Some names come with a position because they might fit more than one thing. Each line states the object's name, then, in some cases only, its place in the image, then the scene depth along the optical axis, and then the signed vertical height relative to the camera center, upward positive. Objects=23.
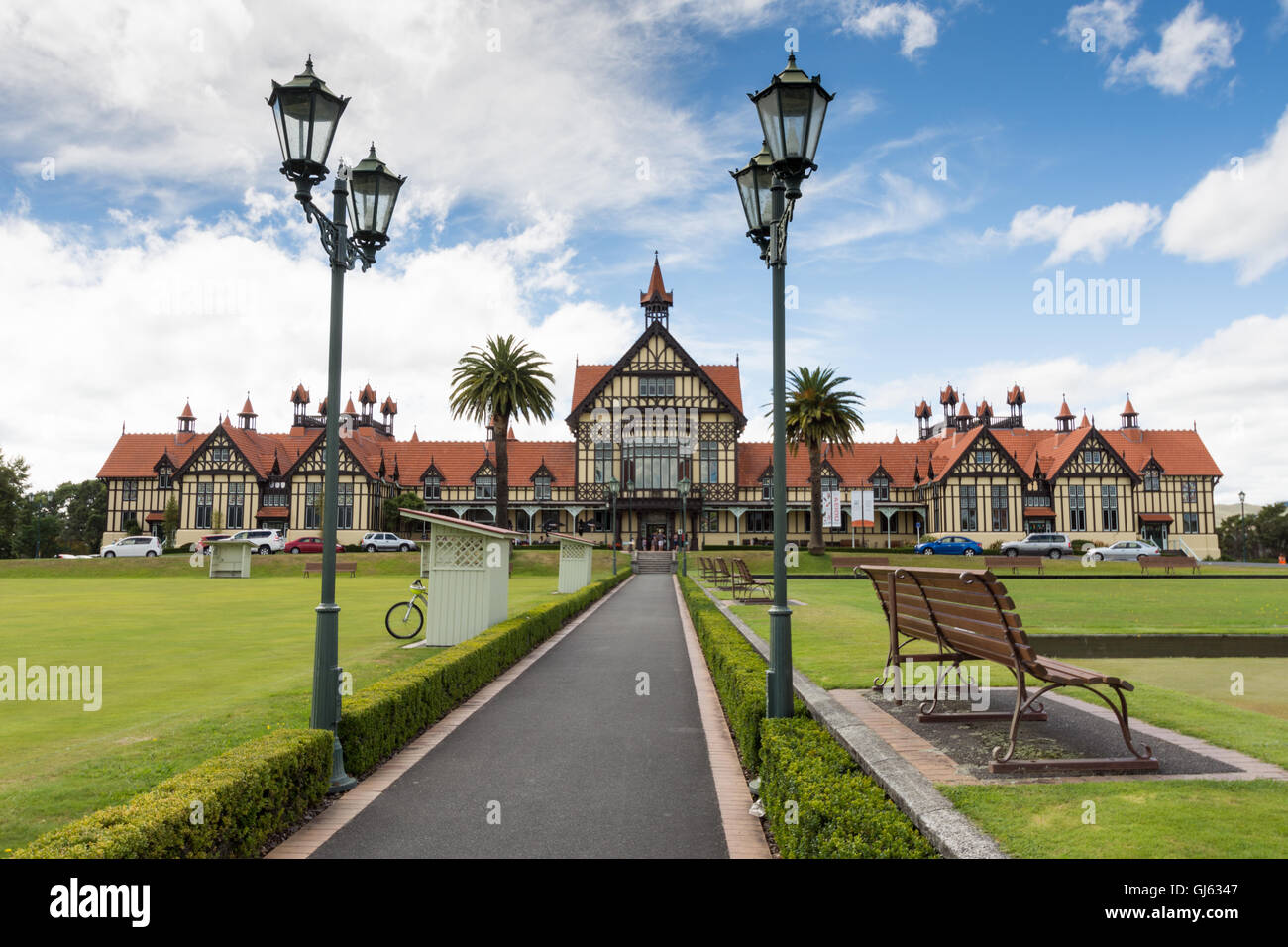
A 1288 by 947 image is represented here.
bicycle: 14.03 -1.98
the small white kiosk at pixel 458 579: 12.58 -1.06
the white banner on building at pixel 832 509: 47.77 +0.21
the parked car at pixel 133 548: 49.81 -2.05
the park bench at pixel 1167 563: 36.91 -2.56
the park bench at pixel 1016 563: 36.47 -2.38
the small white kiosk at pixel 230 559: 39.16 -2.19
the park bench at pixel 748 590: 19.72 -2.18
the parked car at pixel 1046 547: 52.28 -2.31
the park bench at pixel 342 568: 38.86 -2.70
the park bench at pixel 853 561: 38.01 -2.47
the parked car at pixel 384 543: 53.62 -1.93
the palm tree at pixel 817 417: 46.25 +5.67
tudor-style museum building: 56.16 +2.94
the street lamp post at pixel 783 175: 6.24 +2.89
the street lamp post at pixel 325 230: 6.10 +2.51
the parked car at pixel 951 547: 52.62 -2.35
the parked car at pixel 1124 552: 48.50 -2.52
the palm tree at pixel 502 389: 45.19 +7.33
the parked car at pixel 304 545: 52.31 -2.00
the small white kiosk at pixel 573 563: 24.36 -1.56
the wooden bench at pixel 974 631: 4.96 -0.94
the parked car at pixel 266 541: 51.86 -1.70
